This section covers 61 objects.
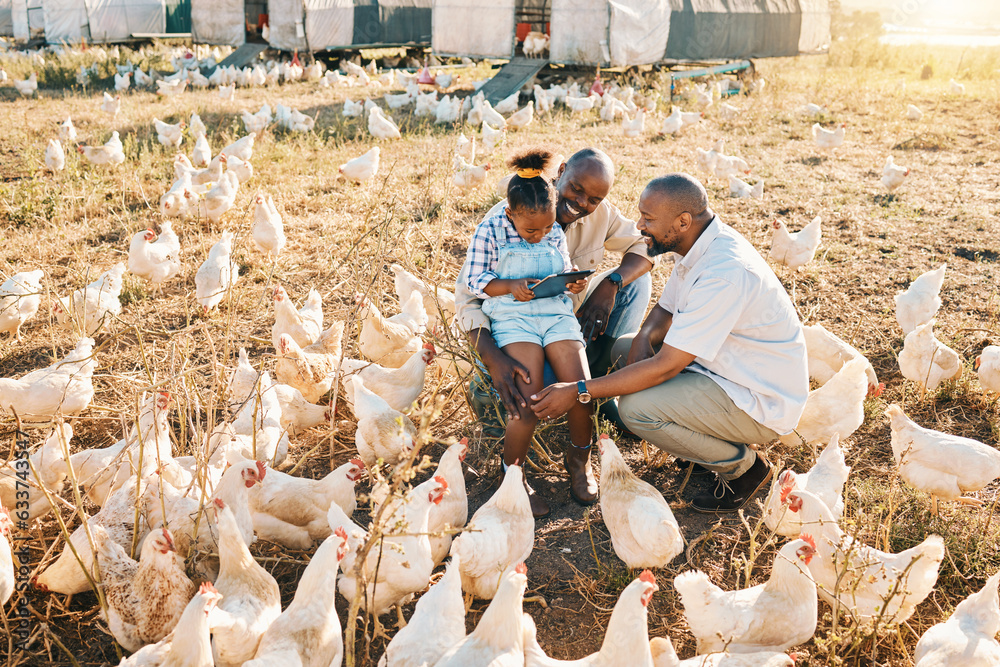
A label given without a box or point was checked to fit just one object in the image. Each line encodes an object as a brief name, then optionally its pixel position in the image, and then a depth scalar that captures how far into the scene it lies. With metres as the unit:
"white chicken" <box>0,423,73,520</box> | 2.57
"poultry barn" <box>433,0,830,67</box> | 13.32
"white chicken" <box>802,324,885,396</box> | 3.64
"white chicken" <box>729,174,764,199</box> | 7.19
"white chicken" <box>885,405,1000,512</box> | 2.73
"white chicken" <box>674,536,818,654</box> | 2.15
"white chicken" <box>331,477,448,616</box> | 2.26
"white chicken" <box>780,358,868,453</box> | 3.01
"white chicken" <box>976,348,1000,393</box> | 3.47
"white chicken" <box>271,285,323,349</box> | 3.96
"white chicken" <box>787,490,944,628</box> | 2.23
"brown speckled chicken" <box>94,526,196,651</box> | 2.15
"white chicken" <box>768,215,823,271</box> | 4.97
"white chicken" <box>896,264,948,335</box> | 4.16
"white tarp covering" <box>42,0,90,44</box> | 18.64
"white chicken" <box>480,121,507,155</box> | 8.73
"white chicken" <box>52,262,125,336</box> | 4.11
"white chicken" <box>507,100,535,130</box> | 10.25
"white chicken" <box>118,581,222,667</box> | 1.85
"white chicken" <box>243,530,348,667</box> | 1.96
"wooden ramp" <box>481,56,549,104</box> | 13.01
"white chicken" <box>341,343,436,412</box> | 3.49
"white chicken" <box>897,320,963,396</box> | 3.65
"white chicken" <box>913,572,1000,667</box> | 2.02
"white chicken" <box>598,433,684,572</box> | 2.39
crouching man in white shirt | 2.63
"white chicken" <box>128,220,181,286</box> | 4.55
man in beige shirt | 2.98
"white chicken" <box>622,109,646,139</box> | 9.94
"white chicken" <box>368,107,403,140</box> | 9.23
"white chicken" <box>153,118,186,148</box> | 8.44
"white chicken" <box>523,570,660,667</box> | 1.88
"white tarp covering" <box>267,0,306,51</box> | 16.67
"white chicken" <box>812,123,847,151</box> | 9.11
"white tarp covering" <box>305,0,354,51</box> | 16.69
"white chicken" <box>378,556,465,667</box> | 1.98
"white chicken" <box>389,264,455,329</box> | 4.18
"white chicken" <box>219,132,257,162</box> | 7.23
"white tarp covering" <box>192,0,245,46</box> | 18.50
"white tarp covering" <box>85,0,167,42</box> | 19.28
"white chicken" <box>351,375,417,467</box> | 3.01
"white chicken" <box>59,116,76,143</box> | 8.55
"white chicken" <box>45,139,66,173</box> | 7.08
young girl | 2.93
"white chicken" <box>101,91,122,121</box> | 10.16
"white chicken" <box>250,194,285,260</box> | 5.00
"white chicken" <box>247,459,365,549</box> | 2.69
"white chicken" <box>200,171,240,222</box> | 5.75
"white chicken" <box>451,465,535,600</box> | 2.35
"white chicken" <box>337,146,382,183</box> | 6.96
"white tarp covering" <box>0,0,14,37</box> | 20.17
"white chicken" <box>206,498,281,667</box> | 2.05
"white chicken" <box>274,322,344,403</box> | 3.51
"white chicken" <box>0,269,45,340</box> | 3.96
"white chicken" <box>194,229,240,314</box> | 4.45
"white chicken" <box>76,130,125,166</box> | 7.32
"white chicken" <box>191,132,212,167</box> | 7.28
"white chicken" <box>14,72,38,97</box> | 12.02
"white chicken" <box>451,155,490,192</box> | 6.83
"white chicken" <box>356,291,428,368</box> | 3.82
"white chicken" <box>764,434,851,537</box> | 2.53
